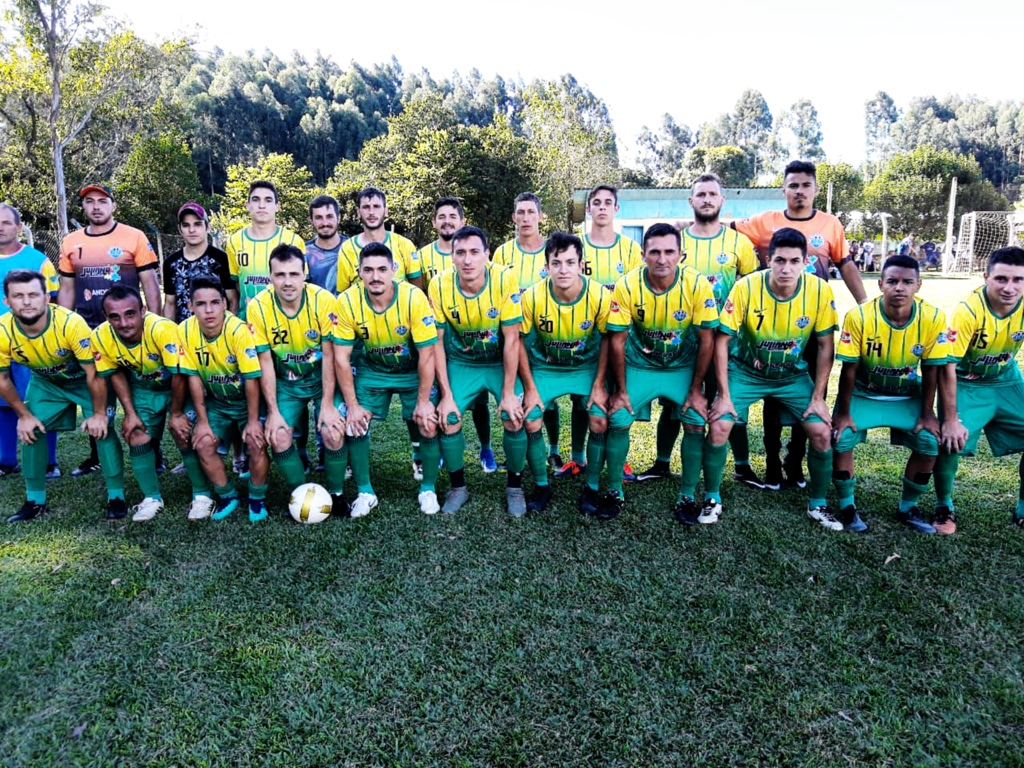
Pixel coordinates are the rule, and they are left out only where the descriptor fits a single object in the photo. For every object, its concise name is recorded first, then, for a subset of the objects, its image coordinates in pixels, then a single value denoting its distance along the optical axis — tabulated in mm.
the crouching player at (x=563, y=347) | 4277
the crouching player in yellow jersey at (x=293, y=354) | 4320
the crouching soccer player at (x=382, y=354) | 4285
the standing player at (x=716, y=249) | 4820
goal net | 29594
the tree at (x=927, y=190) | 43906
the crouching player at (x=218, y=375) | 4234
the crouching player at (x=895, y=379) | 3934
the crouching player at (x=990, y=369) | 3930
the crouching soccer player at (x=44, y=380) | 4305
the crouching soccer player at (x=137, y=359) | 4266
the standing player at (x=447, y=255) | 5359
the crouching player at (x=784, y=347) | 4117
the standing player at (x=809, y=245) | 4730
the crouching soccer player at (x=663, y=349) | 4195
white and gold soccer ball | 4281
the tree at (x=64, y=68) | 16969
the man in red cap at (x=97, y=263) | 5184
